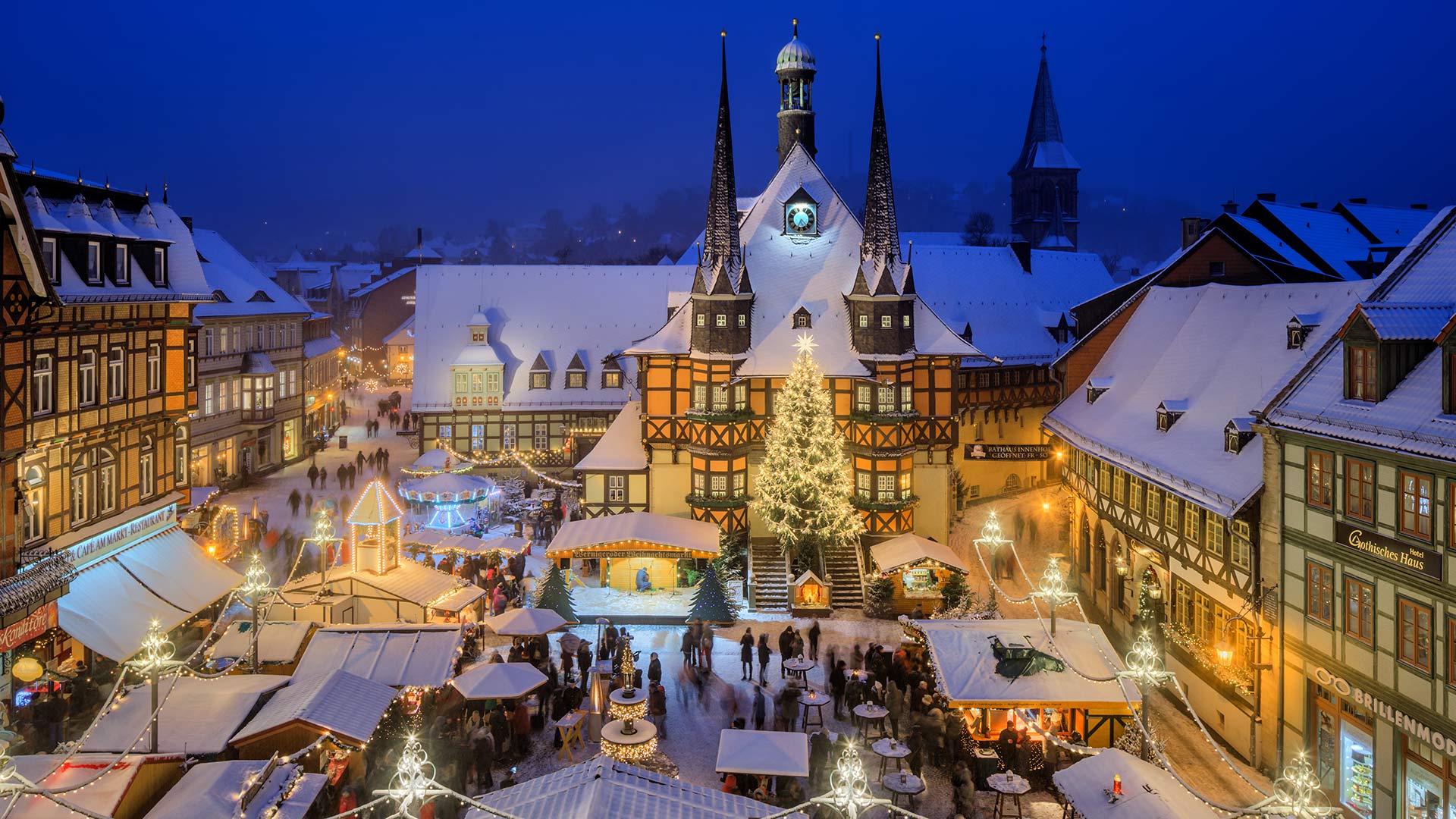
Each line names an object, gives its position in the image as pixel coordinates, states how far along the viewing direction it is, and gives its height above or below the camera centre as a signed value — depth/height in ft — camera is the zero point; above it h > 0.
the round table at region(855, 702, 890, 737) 69.77 -19.78
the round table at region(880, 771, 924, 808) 57.90 -20.55
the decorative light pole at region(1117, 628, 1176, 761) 50.44 -12.36
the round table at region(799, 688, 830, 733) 72.49 -19.74
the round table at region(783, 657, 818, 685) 77.97 -18.71
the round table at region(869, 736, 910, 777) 63.26 -20.23
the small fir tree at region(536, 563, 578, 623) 96.43 -17.20
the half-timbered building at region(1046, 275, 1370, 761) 69.67 -4.82
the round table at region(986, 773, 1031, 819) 57.82 -20.30
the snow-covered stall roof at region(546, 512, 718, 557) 107.96 -13.16
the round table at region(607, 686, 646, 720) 64.18 -17.87
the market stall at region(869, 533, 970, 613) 105.09 -15.86
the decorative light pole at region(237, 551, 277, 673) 71.10 -13.04
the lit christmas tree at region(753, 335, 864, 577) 111.65 -7.39
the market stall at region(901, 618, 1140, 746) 65.72 -16.96
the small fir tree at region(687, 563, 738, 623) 99.91 -18.14
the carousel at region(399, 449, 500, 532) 131.23 -11.09
